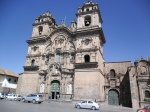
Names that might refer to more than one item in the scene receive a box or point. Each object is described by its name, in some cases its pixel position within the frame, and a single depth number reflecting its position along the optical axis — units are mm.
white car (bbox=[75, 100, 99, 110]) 18344
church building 25344
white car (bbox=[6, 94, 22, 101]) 26175
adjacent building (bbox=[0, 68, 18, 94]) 34672
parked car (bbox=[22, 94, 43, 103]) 21188
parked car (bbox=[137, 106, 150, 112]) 15703
